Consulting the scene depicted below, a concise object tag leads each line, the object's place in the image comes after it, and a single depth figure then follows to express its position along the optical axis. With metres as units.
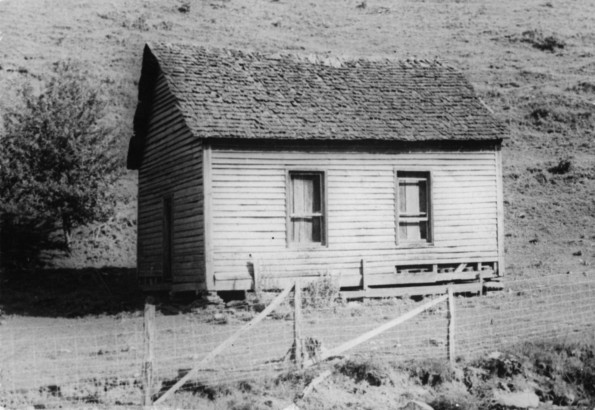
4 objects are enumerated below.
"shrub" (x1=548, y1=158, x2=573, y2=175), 31.95
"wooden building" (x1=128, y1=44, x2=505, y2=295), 17.23
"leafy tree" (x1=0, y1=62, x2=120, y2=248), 23.67
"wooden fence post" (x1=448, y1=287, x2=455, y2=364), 11.19
